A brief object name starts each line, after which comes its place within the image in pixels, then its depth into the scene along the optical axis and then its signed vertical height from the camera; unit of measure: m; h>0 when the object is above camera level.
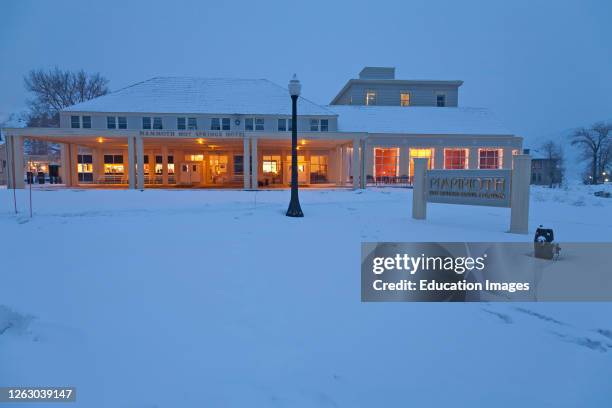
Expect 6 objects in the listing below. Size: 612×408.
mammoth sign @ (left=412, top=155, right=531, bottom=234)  9.41 -0.28
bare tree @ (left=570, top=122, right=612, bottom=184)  57.06 +5.06
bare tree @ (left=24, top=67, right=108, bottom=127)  44.48 +10.29
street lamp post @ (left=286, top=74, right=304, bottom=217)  12.14 +0.20
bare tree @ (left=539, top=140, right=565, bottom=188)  52.16 +2.50
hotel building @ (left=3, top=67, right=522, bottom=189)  25.47 +2.99
